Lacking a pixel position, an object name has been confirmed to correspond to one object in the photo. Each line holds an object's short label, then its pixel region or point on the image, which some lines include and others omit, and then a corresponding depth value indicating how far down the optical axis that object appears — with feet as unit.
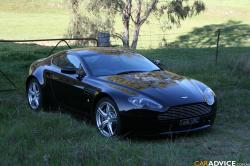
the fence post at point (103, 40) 49.73
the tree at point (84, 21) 127.65
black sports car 25.79
